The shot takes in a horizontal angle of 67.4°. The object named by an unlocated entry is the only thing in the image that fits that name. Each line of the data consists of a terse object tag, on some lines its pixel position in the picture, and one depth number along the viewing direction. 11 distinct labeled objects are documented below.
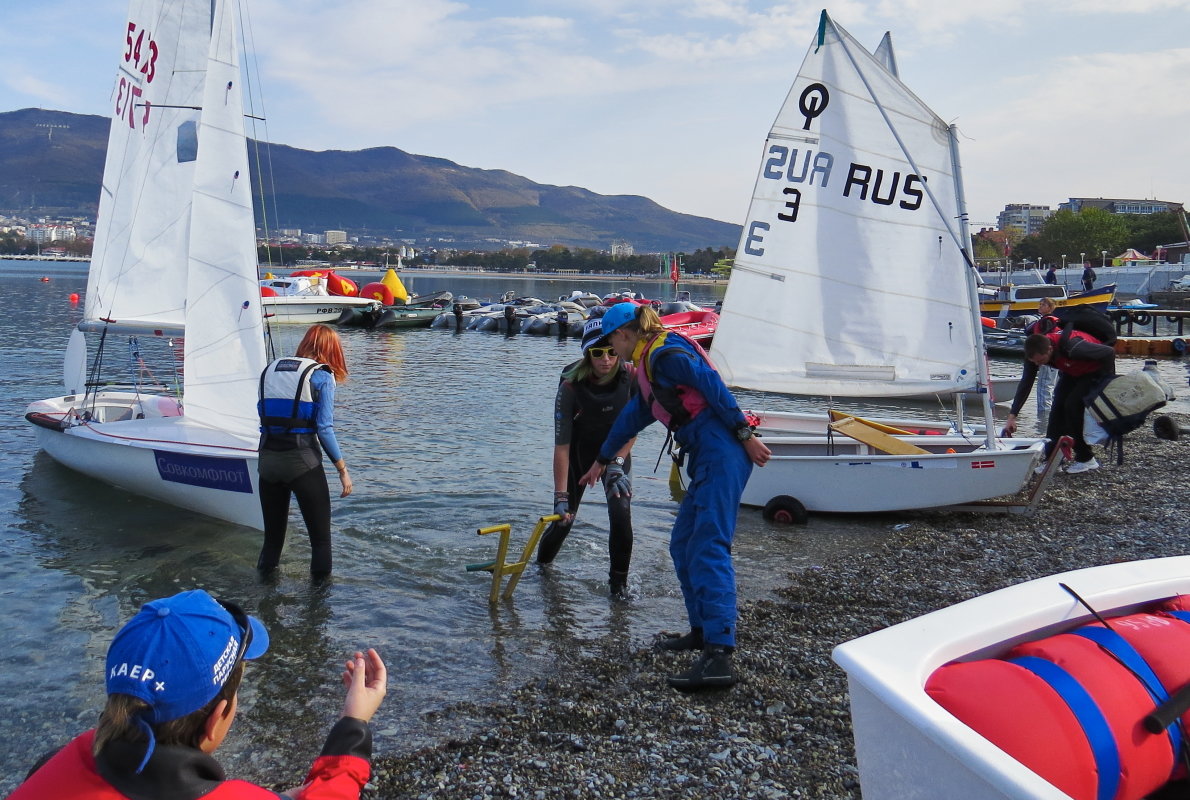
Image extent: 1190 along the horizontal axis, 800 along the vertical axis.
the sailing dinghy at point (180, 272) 9.23
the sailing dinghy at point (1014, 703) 2.36
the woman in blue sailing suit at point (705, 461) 5.01
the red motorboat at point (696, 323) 34.72
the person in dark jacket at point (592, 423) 6.61
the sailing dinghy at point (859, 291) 9.55
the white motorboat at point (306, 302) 44.84
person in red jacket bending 10.17
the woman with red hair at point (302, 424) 6.45
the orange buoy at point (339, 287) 51.94
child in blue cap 1.93
